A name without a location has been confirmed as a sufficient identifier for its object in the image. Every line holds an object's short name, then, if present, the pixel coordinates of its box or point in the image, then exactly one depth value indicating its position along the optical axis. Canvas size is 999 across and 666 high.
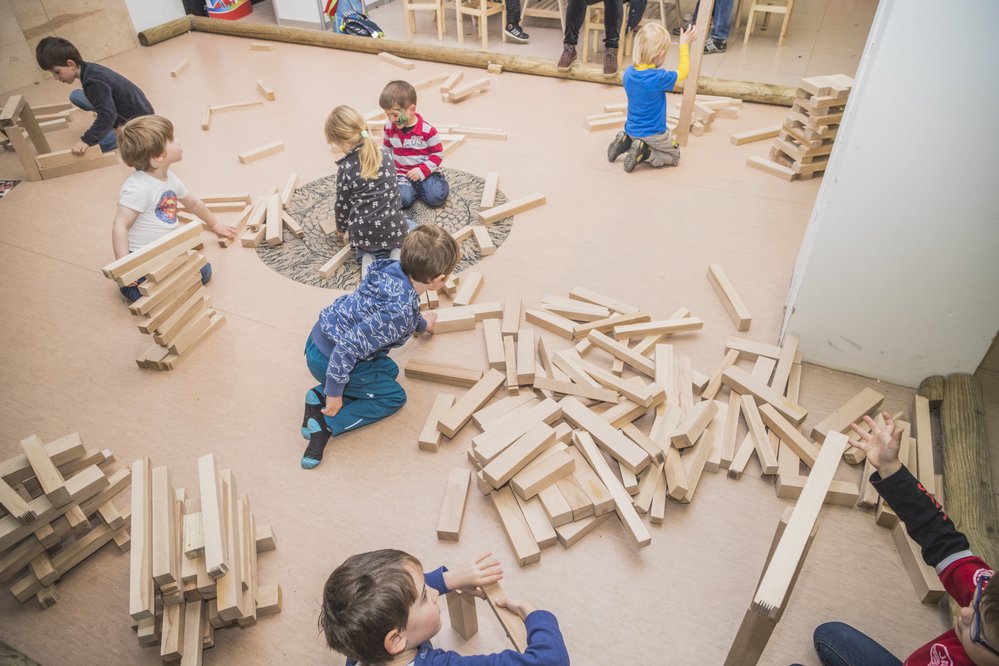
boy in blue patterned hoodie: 3.28
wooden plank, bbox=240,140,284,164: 6.33
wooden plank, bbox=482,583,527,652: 2.23
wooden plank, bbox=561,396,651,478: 3.20
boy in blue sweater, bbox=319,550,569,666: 1.93
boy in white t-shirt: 4.19
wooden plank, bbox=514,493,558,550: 2.98
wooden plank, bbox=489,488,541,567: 2.92
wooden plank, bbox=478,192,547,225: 5.31
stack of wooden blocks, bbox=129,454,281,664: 2.47
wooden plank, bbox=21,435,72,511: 2.80
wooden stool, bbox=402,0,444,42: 8.84
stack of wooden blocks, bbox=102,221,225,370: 3.68
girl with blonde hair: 4.44
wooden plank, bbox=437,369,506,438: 3.49
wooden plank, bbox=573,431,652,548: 2.96
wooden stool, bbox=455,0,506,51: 8.45
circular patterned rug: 4.88
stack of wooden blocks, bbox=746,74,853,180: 5.33
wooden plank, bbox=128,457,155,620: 2.36
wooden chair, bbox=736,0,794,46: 8.15
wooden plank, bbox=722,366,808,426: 3.50
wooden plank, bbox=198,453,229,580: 2.48
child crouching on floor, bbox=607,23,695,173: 5.62
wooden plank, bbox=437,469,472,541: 3.03
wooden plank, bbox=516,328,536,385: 3.73
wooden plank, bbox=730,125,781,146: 6.30
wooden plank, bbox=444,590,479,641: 2.49
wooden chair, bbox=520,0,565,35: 8.58
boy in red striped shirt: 5.43
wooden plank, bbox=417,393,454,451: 3.46
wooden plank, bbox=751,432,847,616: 1.65
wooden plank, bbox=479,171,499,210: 5.53
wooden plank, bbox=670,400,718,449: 3.30
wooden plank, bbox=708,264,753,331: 4.15
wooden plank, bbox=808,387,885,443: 3.45
